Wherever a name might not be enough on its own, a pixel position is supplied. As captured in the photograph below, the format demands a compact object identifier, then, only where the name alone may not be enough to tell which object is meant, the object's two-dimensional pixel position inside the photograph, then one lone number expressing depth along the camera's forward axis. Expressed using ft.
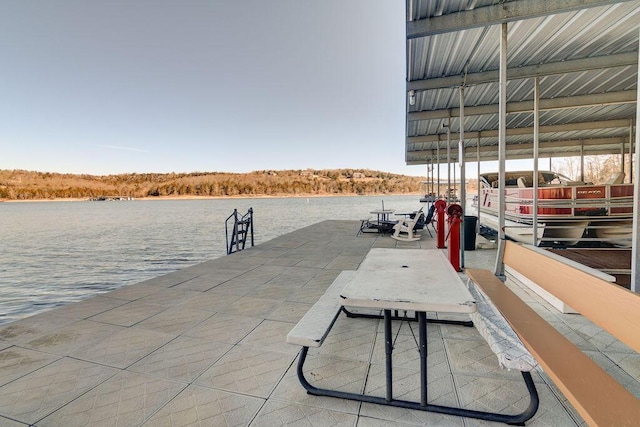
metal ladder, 28.30
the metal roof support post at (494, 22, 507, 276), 13.52
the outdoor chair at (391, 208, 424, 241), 30.55
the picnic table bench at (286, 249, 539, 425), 5.68
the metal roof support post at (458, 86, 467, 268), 18.62
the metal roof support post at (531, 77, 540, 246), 17.98
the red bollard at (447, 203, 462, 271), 17.51
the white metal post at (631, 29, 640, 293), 7.76
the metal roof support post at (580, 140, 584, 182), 38.82
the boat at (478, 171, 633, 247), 18.45
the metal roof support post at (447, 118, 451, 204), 36.94
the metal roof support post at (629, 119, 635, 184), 28.41
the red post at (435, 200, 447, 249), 25.02
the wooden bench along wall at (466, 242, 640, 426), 4.44
